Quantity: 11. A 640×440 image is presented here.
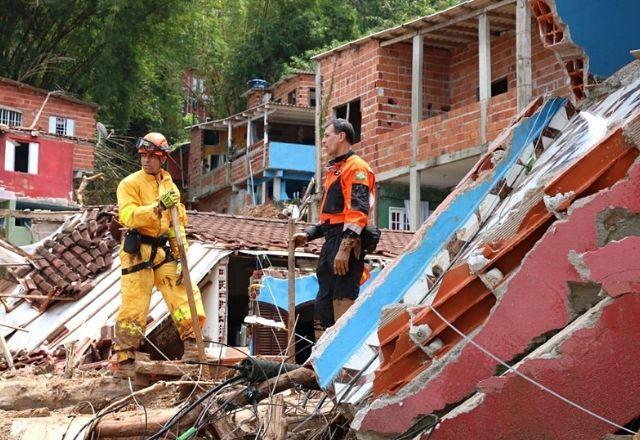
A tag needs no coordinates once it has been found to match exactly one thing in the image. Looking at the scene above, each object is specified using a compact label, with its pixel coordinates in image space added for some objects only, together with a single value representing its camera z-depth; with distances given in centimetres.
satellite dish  3550
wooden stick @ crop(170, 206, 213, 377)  805
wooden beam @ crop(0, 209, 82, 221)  1639
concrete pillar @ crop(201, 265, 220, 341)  1322
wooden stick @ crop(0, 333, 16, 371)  1073
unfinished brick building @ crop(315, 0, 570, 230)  2003
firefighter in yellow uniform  856
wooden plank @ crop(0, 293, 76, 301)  1287
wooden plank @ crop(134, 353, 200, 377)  754
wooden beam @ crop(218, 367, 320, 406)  605
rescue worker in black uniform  735
